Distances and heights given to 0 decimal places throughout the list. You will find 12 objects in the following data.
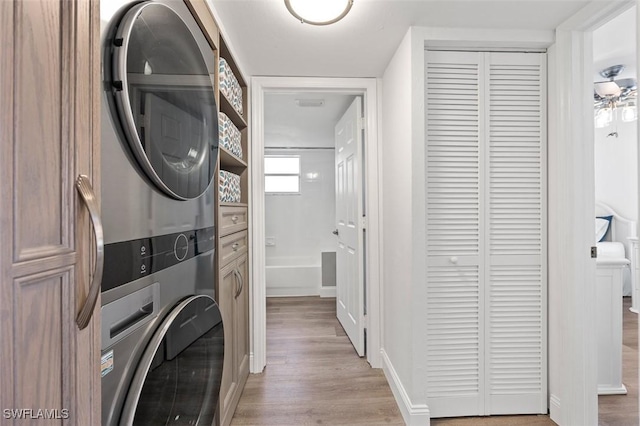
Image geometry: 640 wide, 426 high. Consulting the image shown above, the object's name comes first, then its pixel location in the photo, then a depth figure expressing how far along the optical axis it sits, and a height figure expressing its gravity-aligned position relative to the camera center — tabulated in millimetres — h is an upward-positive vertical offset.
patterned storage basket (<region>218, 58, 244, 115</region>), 1655 +727
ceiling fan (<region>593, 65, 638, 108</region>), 2607 +1074
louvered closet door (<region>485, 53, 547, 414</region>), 1784 -146
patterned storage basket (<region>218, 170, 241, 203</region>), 1681 +141
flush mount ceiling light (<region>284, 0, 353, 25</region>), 1394 +912
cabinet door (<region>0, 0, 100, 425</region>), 434 +8
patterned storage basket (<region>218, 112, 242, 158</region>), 1655 +440
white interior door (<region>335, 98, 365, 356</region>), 2523 -116
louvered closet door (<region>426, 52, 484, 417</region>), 1768 -138
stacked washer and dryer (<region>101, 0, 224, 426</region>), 717 -10
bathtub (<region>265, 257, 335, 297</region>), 4262 -944
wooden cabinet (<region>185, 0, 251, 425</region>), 1522 -164
